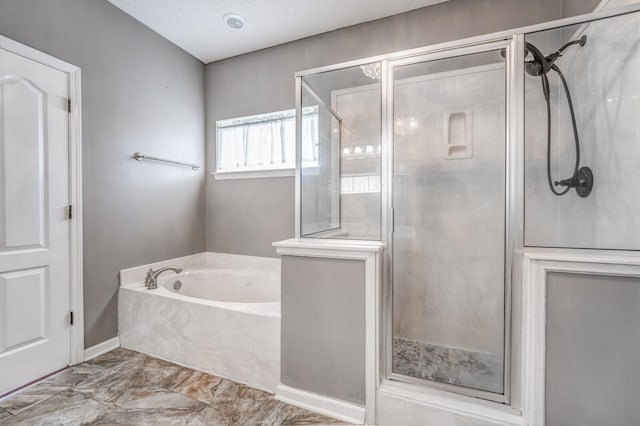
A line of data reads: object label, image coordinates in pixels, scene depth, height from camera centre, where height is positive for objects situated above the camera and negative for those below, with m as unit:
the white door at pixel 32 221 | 1.60 -0.06
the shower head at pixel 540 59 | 1.37 +0.79
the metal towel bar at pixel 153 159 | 2.28 +0.46
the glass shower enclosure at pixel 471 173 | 1.29 +0.22
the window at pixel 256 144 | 2.65 +0.68
